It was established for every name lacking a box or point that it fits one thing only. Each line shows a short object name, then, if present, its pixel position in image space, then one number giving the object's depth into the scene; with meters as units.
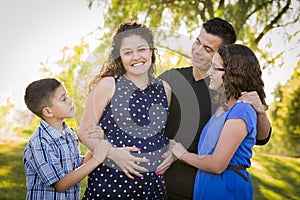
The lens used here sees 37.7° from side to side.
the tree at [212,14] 5.65
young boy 1.96
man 2.27
